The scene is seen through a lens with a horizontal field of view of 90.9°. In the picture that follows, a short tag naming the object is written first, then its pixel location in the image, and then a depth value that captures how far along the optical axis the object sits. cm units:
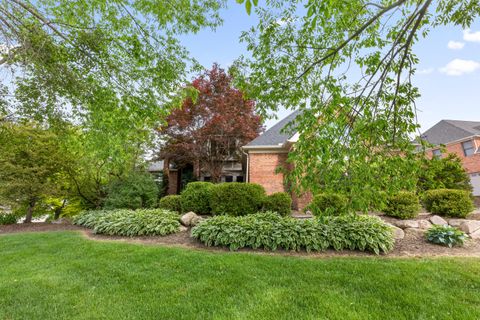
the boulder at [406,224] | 706
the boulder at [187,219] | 781
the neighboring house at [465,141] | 1861
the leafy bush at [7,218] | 1113
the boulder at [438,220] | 739
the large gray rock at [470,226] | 643
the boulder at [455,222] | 726
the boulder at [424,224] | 700
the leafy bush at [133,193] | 1100
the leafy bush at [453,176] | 1133
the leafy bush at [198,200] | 983
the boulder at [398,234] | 617
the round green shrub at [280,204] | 884
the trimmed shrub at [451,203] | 809
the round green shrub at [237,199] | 905
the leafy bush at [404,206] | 812
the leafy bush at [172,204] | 1037
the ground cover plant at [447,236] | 567
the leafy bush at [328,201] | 745
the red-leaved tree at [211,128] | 1471
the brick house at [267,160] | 1167
